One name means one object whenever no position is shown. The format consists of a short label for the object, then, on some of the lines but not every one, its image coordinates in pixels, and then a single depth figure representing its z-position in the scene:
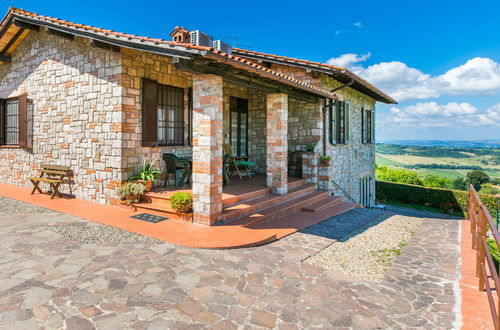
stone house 5.77
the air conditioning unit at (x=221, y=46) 9.66
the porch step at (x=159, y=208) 6.30
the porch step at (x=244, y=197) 6.51
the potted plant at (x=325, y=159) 9.70
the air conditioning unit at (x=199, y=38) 9.10
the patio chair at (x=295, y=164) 10.20
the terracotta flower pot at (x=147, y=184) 7.01
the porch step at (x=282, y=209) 6.19
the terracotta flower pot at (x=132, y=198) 6.89
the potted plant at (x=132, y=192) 6.80
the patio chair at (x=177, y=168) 7.44
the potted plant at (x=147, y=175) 7.06
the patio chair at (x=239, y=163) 9.43
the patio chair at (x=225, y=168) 7.56
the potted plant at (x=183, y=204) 5.97
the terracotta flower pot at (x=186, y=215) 6.00
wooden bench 8.23
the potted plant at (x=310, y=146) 9.72
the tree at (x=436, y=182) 28.32
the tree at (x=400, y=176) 25.06
